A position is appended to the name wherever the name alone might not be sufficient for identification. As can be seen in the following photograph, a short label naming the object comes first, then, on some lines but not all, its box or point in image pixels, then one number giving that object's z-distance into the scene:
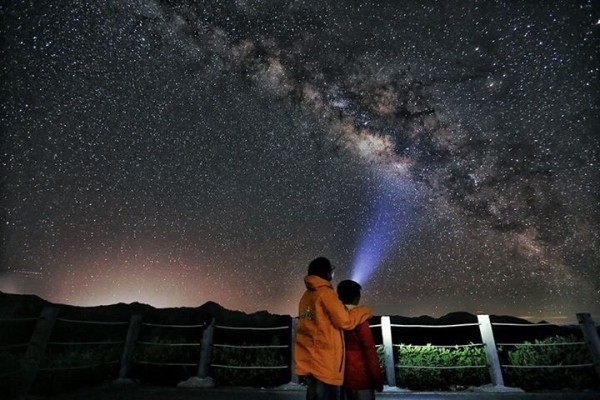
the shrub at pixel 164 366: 6.36
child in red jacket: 2.25
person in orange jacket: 2.15
